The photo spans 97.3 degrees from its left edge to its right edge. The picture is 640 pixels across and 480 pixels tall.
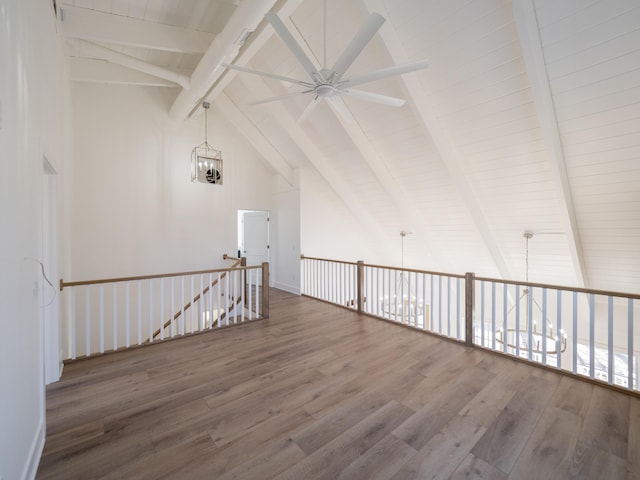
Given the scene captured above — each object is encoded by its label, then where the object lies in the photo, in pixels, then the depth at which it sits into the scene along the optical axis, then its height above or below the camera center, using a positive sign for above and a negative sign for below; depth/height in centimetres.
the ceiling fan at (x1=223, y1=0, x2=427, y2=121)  207 +138
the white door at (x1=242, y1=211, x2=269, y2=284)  724 -5
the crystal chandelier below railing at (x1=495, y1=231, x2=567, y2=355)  306 -137
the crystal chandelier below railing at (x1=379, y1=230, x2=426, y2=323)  663 -137
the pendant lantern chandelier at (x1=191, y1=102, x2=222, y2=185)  568 +139
